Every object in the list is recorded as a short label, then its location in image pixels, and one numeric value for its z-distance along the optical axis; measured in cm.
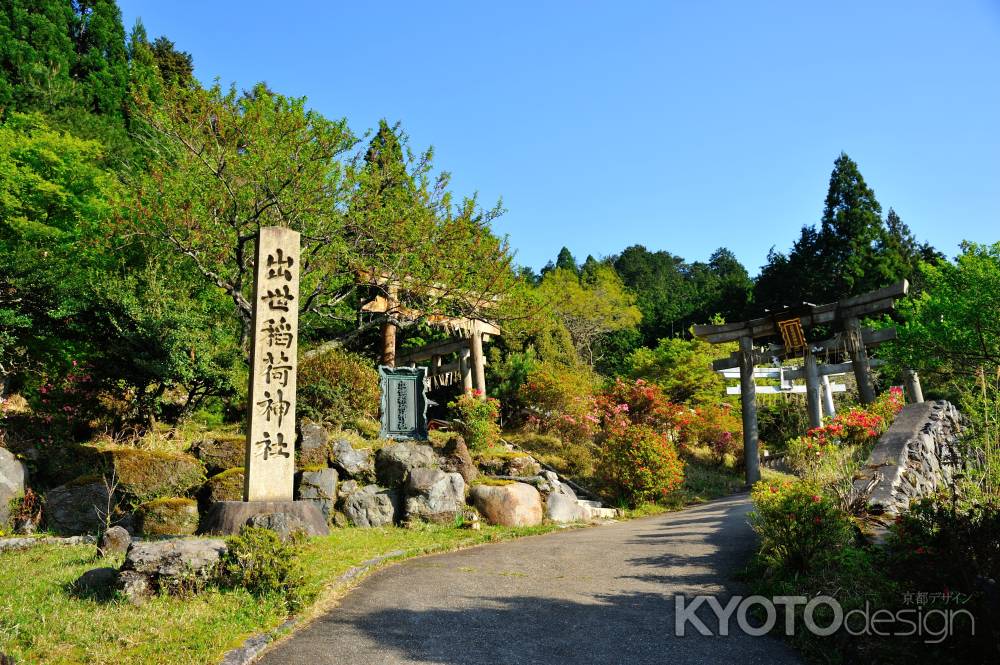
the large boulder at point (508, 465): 1363
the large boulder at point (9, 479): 999
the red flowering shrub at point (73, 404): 1238
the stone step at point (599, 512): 1298
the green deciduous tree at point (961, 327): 1219
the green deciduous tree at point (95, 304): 1220
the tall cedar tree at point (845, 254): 3584
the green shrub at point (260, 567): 601
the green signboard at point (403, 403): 1396
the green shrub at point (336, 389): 1395
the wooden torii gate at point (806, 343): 1538
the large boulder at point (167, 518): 977
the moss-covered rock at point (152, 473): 1052
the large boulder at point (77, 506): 1003
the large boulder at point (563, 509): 1226
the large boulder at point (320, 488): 1073
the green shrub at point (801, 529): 591
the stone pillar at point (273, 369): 854
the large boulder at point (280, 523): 777
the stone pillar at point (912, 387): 1731
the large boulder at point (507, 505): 1153
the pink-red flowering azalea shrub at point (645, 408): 1902
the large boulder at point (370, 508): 1098
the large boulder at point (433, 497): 1109
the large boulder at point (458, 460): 1237
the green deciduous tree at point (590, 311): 3350
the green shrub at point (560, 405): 1808
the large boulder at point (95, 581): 605
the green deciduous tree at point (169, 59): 3064
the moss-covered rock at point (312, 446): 1158
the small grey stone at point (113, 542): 762
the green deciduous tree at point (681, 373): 2306
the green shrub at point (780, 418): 2334
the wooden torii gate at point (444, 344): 1562
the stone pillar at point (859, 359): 1555
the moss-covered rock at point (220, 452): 1142
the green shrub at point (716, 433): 1980
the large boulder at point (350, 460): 1181
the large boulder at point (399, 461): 1167
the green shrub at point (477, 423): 1419
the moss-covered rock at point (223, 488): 1054
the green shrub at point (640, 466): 1390
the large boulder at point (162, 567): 588
